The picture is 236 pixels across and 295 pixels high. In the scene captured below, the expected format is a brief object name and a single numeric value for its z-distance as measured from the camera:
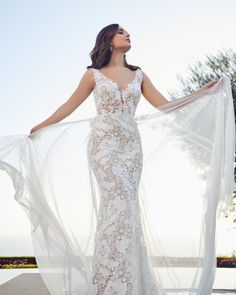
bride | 3.85
